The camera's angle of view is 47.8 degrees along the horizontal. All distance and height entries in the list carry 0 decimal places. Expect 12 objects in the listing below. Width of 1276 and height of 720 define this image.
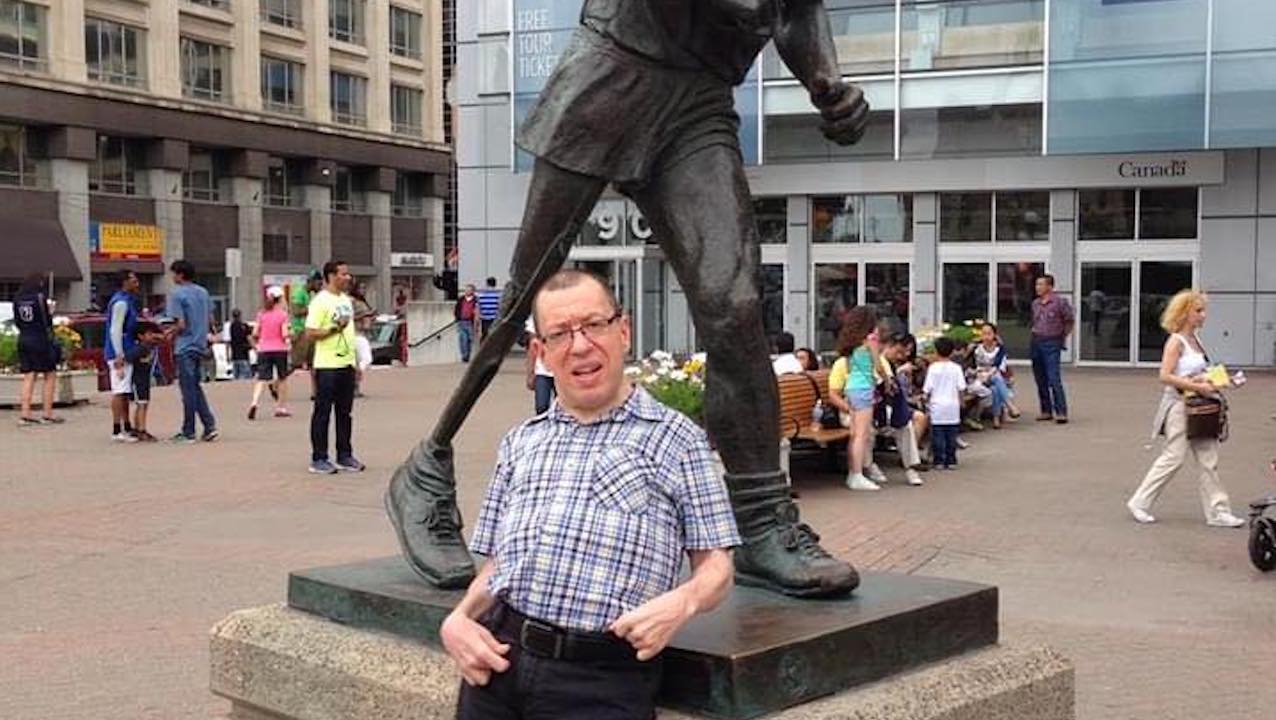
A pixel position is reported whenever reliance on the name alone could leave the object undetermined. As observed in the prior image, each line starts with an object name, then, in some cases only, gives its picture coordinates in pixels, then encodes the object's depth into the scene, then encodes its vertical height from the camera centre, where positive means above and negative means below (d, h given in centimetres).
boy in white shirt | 1329 -114
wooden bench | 1214 -111
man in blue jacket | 1513 -67
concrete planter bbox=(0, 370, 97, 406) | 1973 -152
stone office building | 4369 +484
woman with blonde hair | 991 -93
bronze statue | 410 +35
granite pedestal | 337 -92
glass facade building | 2570 +216
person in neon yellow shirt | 1259 -81
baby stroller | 843 -150
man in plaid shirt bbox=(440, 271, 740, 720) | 287 -54
